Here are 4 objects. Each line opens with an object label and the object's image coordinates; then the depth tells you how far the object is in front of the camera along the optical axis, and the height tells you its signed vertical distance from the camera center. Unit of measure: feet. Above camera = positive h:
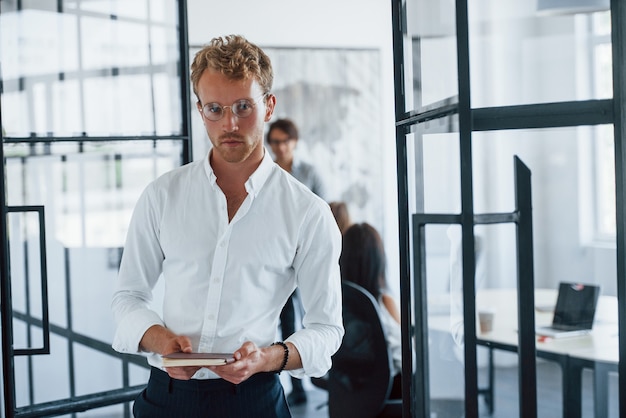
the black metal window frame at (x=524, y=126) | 9.31 +0.27
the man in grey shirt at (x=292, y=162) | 20.91 +0.40
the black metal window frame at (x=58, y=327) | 12.70 -1.34
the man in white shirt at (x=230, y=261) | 9.93 -0.55
